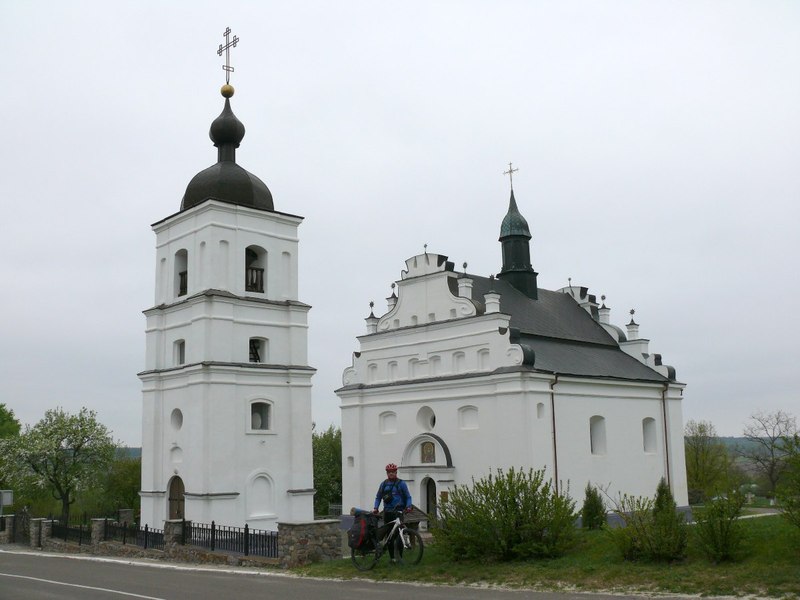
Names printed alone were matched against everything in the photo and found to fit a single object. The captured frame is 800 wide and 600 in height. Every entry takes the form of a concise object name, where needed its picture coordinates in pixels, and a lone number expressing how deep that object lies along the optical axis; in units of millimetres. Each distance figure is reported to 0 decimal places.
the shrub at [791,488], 11938
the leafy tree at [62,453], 39156
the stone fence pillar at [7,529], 30609
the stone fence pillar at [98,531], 23938
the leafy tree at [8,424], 57884
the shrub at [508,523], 14039
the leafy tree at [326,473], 54781
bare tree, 49156
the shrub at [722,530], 12383
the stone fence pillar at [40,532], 27766
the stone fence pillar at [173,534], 20250
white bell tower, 23672
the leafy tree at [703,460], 46844
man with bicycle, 14453
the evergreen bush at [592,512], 22188
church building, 28562
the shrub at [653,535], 12828
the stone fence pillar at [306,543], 16266
